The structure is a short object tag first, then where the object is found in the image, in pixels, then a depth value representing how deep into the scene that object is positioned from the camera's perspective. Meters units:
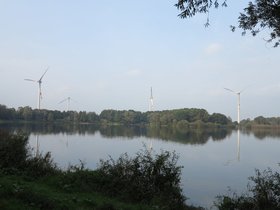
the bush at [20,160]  7.76
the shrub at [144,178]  7.26
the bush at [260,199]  6.74
